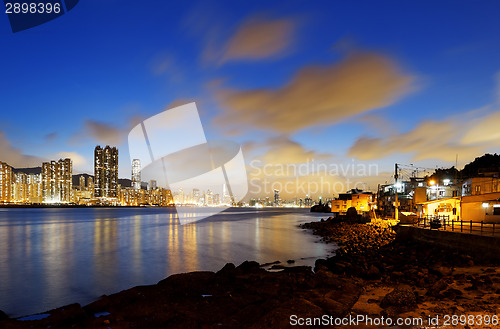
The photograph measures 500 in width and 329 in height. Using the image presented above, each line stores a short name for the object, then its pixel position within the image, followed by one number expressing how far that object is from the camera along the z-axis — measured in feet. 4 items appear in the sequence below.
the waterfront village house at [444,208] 108.70
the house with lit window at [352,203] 239.91
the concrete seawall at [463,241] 55.26
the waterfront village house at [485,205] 90.74
